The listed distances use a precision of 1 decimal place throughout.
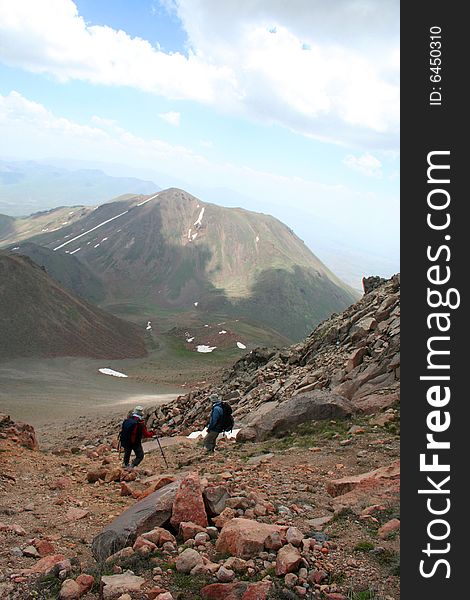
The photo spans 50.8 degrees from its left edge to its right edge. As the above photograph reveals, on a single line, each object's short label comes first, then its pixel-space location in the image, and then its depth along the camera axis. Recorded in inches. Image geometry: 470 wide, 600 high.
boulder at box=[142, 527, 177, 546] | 282.8
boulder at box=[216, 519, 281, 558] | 266.1
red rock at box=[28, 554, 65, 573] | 273.6
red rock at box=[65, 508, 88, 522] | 380.8
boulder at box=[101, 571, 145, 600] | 230.2
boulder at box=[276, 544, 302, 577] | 244.4
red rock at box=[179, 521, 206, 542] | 290.5
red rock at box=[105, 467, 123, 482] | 504.0
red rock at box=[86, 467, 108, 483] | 503.9
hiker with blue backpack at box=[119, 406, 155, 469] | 576.7
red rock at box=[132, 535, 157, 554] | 271.1
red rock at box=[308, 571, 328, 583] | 240.8
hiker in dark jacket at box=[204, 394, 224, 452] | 630.5
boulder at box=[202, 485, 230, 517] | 324.5
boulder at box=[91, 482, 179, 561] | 290.8
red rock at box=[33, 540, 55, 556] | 309.1
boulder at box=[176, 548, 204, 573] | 253.1
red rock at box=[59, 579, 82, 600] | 240.8
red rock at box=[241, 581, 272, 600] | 220.5
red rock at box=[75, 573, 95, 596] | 246.1
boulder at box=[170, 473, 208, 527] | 308.5
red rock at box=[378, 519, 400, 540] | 287.2
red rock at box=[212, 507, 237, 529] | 308.2
